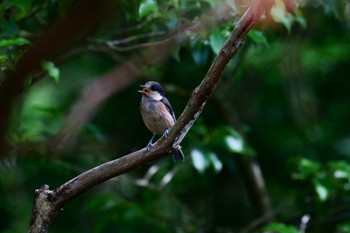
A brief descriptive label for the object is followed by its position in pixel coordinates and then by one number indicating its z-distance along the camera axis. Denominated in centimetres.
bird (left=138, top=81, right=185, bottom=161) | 951
